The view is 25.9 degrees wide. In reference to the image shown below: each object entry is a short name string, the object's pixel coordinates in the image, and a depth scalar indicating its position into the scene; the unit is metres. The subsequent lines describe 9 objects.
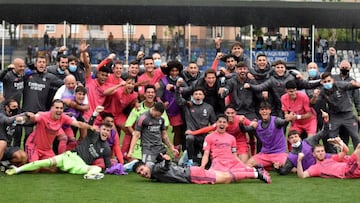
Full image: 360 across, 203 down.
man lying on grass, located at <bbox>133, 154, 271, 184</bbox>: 10.86
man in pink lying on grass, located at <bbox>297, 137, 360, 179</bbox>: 11.32
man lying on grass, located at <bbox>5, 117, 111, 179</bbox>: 11.59
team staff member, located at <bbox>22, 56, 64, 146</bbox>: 12.89
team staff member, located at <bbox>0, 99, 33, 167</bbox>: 11.49
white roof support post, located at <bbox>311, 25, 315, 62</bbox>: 34.57
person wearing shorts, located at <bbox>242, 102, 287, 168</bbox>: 12.23
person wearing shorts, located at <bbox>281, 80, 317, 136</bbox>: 12.77
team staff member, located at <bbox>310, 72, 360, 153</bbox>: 12.52
